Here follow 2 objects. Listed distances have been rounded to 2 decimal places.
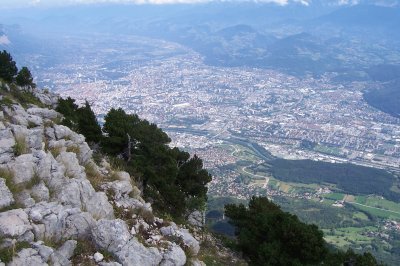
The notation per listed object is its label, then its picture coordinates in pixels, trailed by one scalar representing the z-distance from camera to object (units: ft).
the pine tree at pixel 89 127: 75.66
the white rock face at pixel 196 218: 72.02
